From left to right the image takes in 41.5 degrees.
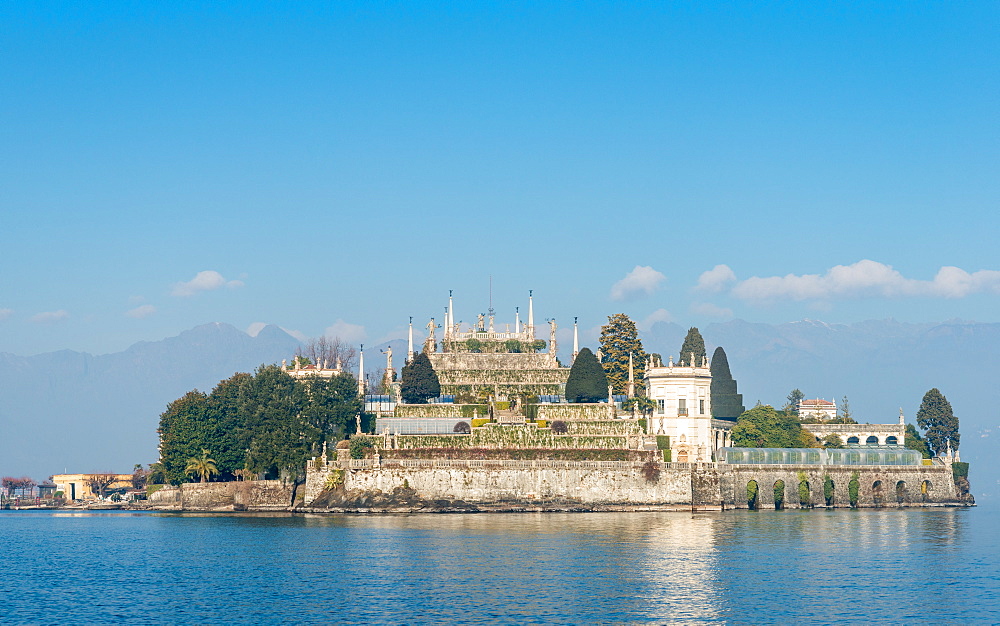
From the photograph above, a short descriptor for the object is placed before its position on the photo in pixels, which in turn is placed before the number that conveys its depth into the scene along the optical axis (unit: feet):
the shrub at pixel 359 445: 423.31
